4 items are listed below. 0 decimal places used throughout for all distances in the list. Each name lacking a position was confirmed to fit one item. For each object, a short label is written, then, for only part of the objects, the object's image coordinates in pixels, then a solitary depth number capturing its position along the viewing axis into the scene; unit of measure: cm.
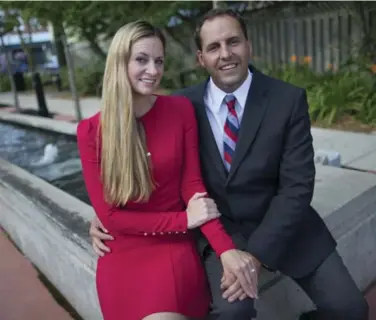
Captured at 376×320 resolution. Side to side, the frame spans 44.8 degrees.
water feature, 465
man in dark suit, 199
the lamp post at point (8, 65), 1281
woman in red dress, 188
